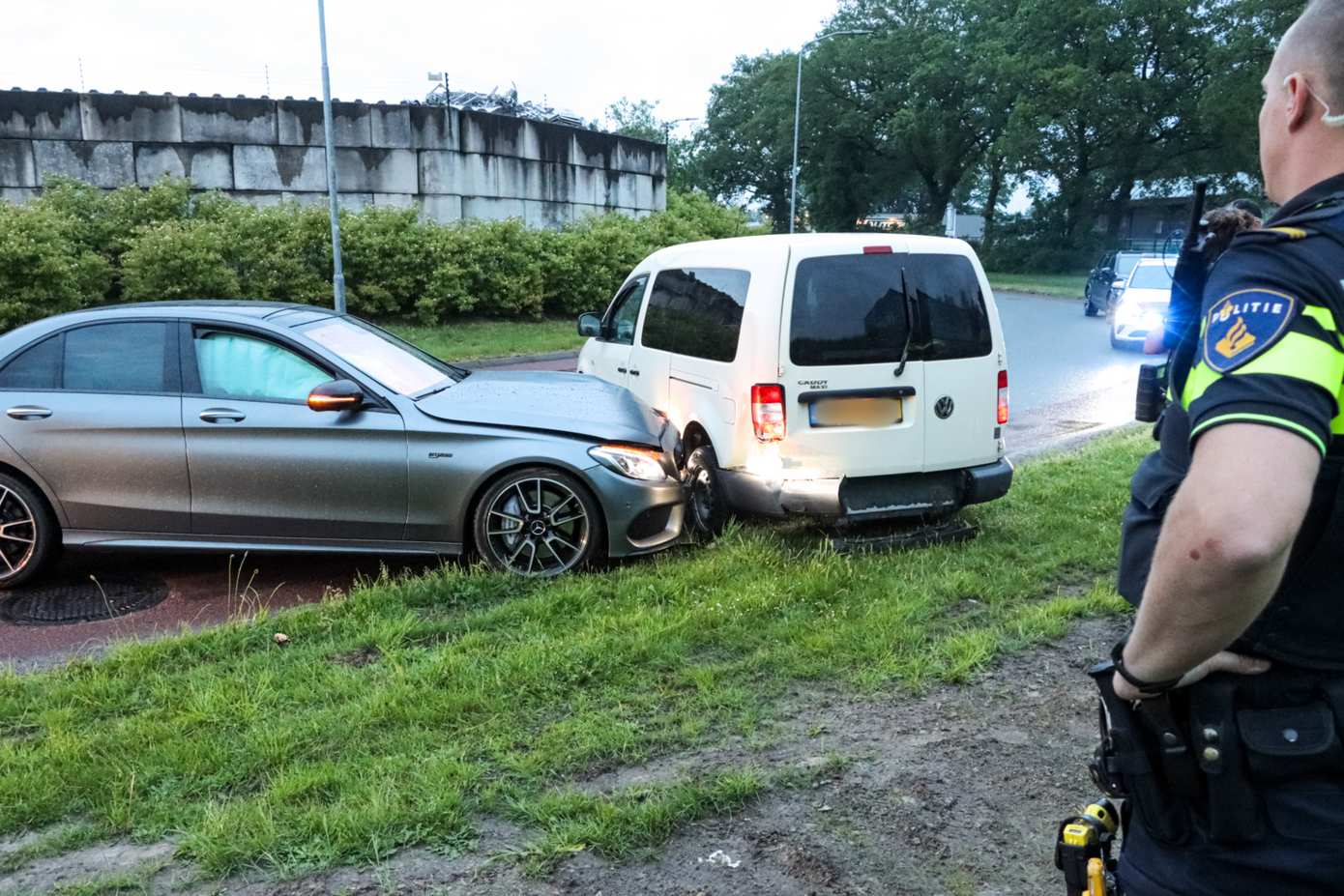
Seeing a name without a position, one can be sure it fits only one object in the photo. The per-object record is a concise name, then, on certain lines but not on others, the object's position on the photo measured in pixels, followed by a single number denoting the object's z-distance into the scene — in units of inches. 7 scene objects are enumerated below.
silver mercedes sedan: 229.8
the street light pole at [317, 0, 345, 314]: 701.3
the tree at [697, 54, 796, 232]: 2421.3
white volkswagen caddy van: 235.6
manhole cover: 221.6
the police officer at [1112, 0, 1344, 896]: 50.4
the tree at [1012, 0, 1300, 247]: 1770.4
